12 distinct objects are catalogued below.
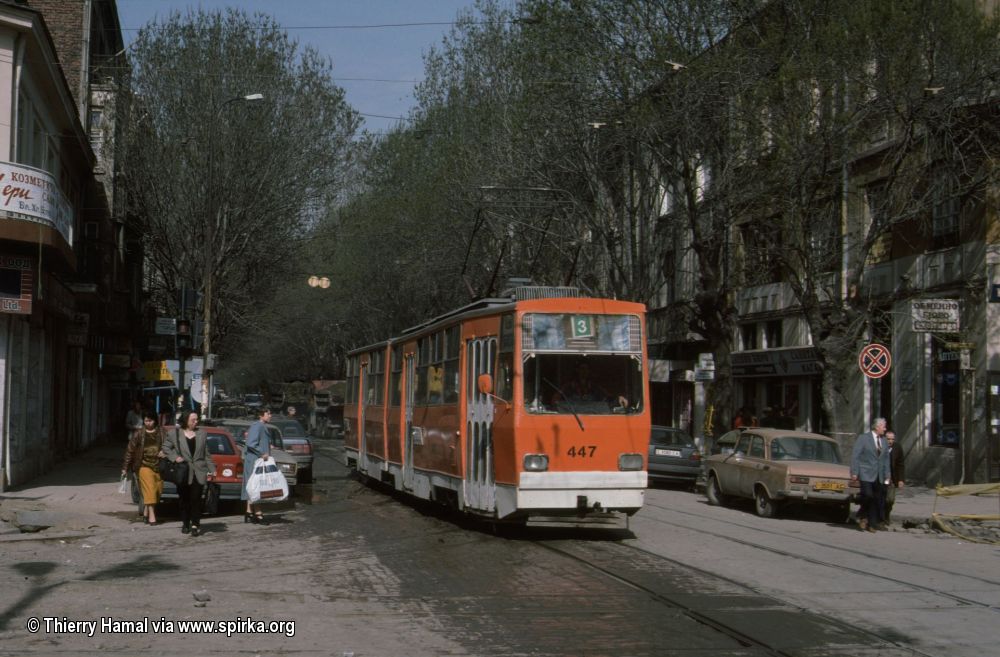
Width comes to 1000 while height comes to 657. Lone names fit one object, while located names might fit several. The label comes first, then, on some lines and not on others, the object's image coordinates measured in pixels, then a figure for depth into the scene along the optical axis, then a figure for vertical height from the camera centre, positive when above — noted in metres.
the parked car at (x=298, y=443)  25.70 -1.03
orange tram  14.88 -0.17
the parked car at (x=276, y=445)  22.89 -0.96
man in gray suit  17.78 -1.15
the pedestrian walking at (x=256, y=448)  17.55 -0.74
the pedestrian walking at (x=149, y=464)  17.17 -0.94
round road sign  20.23 +0.53
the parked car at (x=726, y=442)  23.62 -0.98
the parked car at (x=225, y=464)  19.77 -1.11
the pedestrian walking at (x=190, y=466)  15.94 -0.92
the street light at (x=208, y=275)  36.22 +3.82
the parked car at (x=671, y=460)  27.25 -1.53
